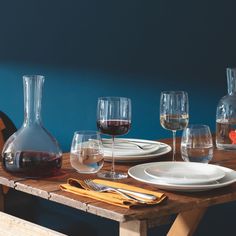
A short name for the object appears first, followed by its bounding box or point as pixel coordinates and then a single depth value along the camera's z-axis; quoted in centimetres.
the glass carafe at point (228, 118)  302
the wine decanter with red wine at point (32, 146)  253
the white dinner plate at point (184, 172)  240
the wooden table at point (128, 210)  222
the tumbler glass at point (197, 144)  258
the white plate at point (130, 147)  276
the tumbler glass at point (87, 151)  251
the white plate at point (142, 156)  272
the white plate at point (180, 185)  237
